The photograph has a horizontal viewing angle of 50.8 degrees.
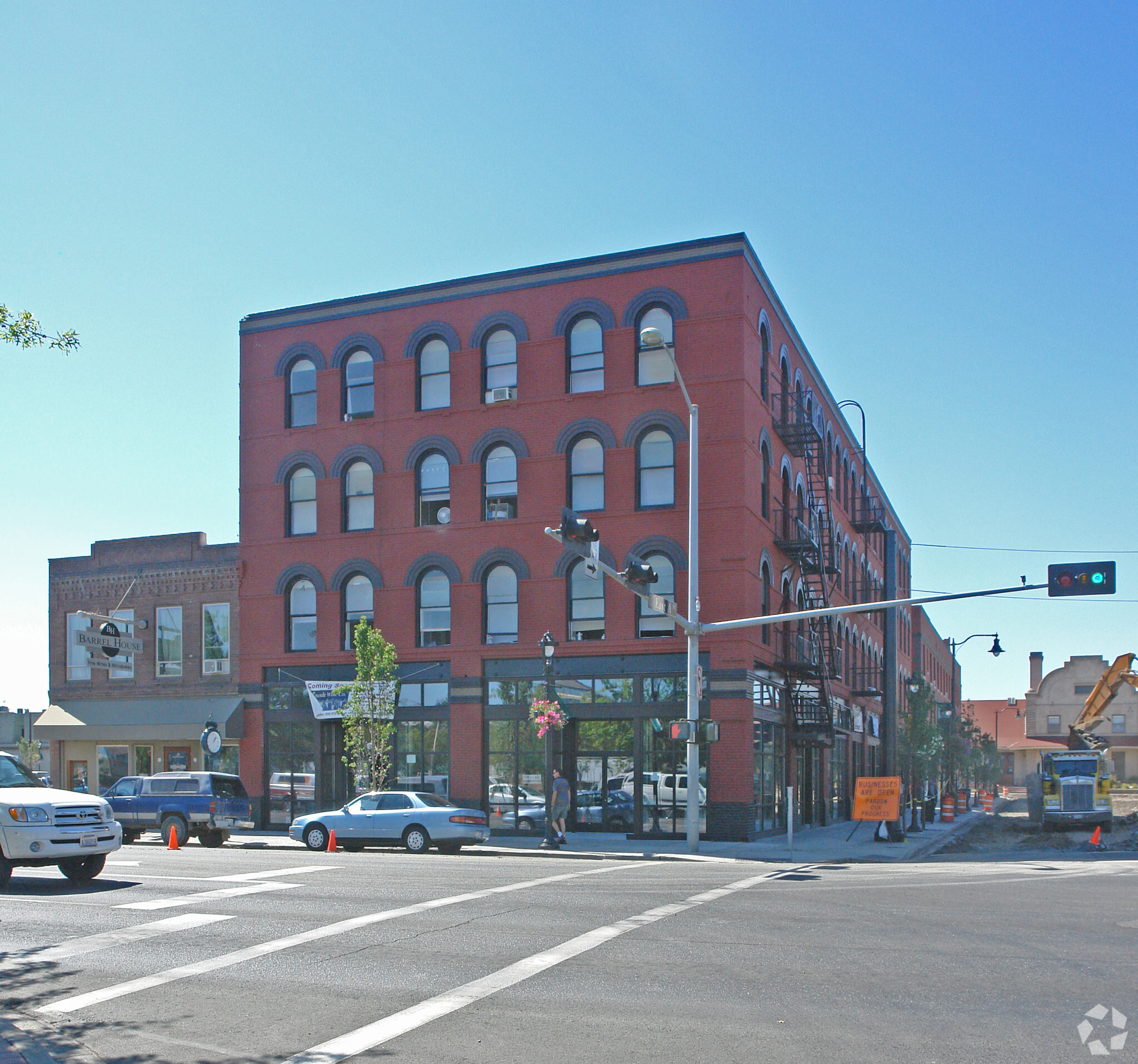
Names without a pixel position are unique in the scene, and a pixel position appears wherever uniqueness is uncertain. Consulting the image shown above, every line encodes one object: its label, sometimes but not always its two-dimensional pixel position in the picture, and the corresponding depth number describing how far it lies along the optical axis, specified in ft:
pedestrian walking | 90.27
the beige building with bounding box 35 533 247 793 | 121.80
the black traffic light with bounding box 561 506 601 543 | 65.21
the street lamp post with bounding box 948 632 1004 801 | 148.66
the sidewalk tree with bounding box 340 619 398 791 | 103.50
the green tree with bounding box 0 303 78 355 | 37.65
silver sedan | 84.48
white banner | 108.88
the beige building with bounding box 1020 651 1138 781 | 341.41
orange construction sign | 97.45
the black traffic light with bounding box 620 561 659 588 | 73.56
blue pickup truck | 94.17
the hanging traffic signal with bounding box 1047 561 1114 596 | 67.62
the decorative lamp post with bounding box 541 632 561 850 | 89.56
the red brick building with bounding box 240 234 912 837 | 99.91
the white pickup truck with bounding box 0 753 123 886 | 51.78
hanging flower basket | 93.09
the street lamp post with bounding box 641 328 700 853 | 84.17
